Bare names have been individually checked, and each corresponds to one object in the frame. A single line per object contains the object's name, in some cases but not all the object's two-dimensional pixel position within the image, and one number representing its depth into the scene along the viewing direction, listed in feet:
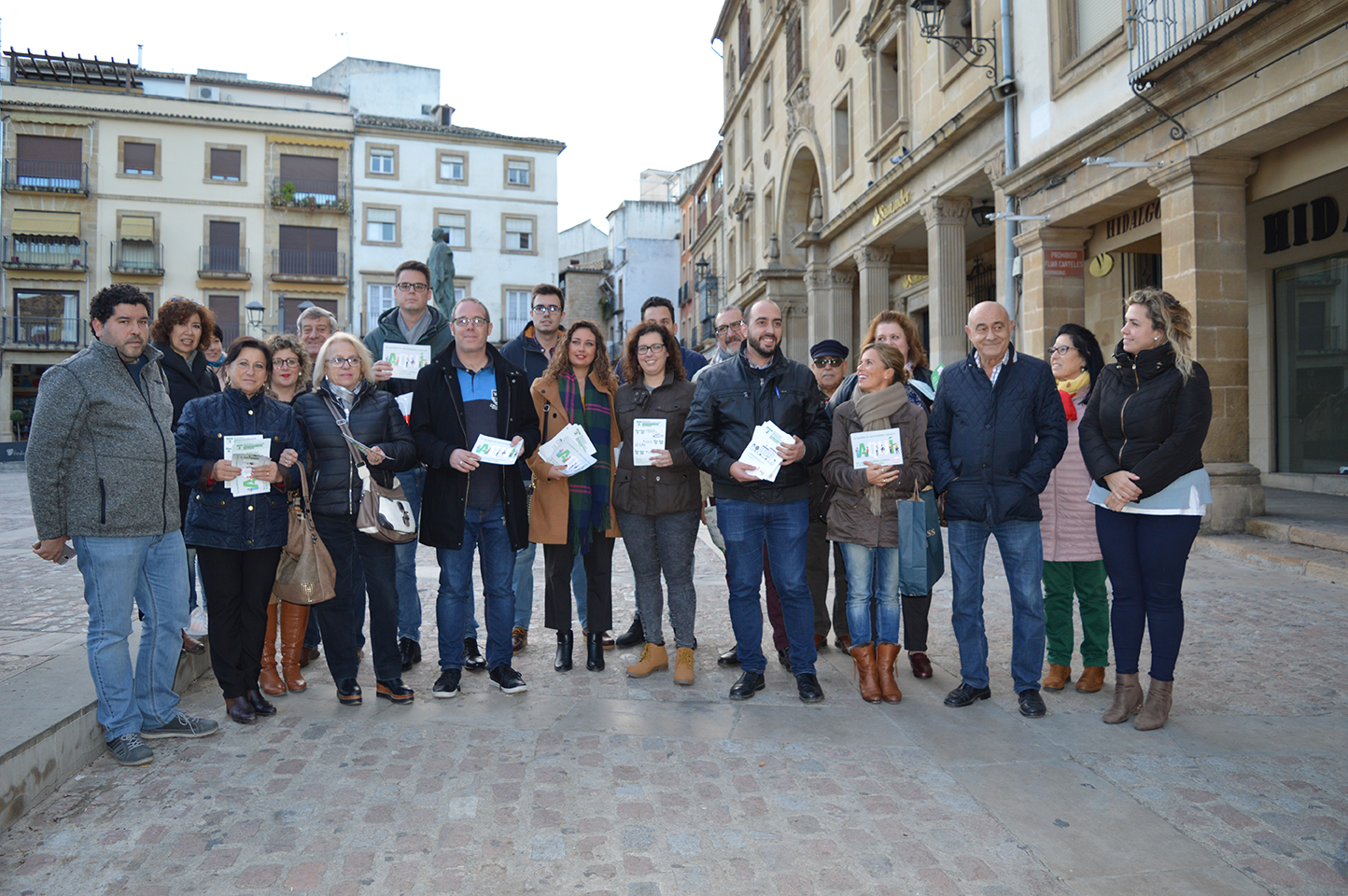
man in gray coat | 12.29
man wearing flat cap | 17.93
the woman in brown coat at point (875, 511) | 15.64
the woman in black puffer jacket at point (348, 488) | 15.37
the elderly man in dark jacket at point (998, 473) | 14.83
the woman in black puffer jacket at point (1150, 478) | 13.67
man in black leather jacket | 15.80
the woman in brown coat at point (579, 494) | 17.22
